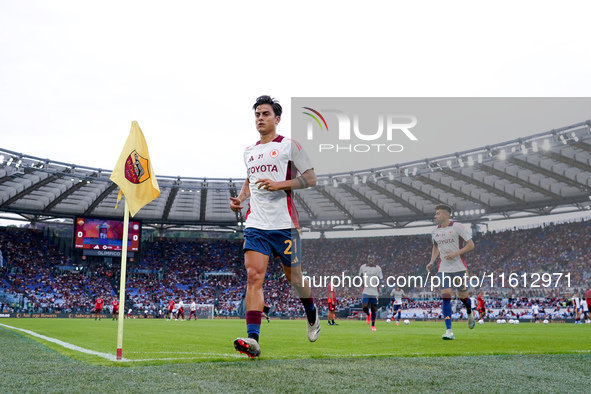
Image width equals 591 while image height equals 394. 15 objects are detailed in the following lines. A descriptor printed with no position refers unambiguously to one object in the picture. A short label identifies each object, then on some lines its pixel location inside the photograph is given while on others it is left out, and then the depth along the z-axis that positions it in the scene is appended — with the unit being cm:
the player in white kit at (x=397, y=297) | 2214
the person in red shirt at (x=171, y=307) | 3149
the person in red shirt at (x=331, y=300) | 2031
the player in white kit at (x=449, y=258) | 938
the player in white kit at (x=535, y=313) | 2797
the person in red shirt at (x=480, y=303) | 2256
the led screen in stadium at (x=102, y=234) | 4062
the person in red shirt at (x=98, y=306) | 3030
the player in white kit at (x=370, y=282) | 1473
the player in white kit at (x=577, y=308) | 2430
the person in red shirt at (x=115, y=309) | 3268
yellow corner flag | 523
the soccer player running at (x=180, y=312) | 2991
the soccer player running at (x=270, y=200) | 507
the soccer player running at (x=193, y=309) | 3194
